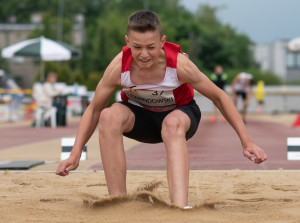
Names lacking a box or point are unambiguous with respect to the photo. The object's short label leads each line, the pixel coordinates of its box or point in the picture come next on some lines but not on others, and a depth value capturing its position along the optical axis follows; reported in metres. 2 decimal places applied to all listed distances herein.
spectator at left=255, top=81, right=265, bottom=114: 39.37
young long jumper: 4.44
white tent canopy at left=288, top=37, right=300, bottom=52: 26.48
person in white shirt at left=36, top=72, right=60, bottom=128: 19.83
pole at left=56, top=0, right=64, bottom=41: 77.85
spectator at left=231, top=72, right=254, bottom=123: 21.91
